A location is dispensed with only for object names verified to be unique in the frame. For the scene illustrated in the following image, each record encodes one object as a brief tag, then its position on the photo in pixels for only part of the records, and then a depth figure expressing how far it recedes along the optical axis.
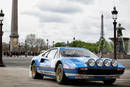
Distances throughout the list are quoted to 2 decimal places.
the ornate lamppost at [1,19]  26.22
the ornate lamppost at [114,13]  21.47
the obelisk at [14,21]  96.19
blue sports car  10.58
